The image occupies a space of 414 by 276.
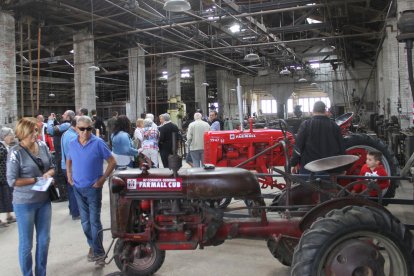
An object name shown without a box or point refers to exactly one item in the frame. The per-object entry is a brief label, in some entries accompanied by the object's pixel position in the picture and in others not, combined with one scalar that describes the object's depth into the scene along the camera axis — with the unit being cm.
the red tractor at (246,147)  641
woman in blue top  593
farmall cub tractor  312
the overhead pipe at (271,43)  1388
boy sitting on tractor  491
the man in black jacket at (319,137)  423
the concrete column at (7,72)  1158
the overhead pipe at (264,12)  1159
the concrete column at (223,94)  2602
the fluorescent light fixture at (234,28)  1631
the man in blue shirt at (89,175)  403
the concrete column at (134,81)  1741
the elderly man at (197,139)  766
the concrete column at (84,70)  1524
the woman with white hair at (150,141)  767
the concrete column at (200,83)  2312
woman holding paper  332
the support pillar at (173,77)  1988
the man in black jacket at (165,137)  752
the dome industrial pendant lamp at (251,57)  1349
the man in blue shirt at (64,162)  544
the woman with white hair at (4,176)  571
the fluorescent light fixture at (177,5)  791
